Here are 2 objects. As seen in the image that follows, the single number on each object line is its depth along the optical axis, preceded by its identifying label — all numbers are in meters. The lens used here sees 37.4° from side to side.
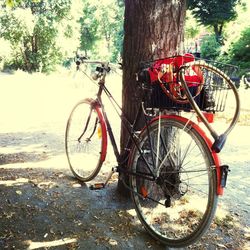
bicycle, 2.72
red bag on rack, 2.78
